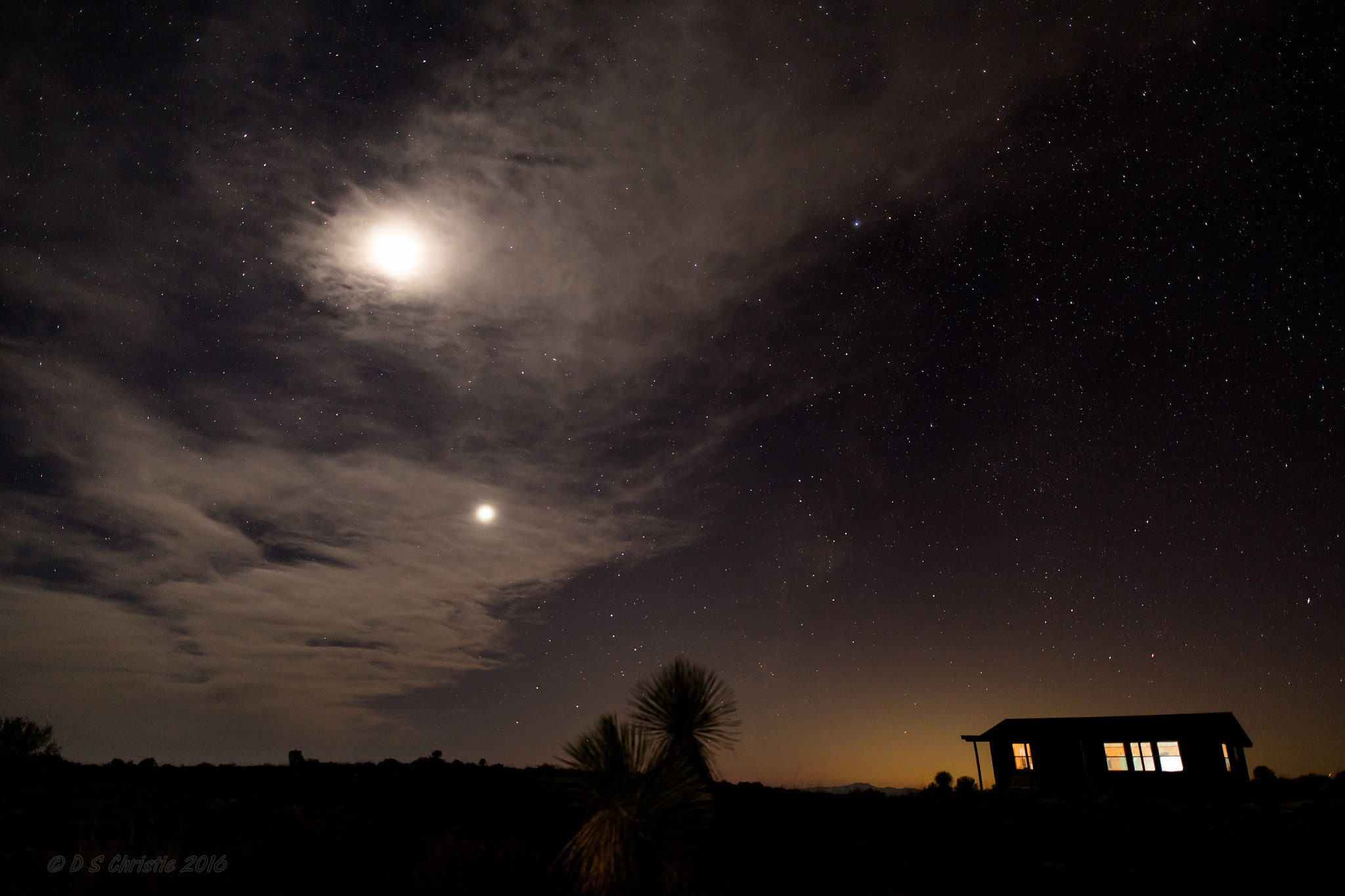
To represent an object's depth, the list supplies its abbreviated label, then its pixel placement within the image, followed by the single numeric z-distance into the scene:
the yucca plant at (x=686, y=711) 9.71
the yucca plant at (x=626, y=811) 6.79
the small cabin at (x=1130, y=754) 25.14
